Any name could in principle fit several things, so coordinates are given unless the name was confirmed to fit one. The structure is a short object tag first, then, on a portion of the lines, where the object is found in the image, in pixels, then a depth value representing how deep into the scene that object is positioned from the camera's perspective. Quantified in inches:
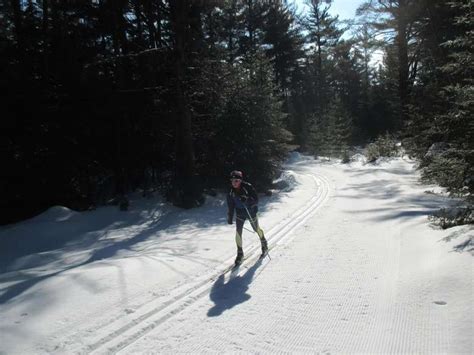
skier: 313.6
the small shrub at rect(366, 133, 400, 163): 1002.1
